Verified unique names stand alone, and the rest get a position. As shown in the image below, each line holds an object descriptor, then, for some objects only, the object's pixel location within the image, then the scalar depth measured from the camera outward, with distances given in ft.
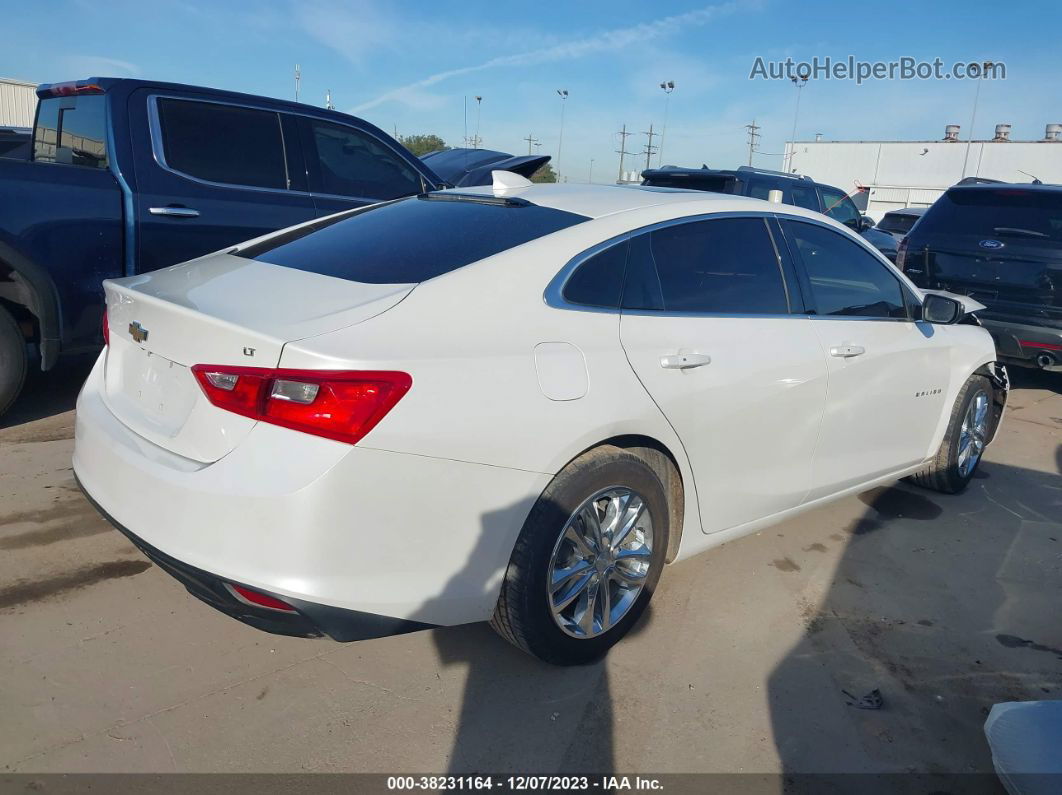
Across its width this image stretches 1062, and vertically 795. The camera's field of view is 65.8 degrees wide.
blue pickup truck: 14.30
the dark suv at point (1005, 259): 20.83
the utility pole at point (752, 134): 203.96
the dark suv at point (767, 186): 30.25
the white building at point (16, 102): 90.33
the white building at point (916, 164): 146.00
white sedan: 7.06
